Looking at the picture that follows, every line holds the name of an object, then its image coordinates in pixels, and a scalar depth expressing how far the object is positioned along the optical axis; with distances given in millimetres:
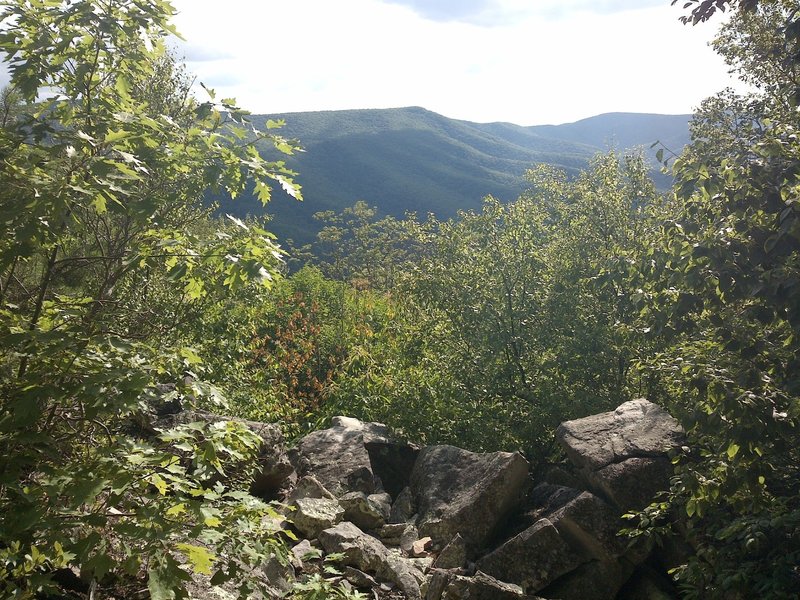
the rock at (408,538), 9392
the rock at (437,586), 7617
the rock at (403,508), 10461
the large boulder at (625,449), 8617
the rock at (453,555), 8883
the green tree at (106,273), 3738
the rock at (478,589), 7418
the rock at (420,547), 9227
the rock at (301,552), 7664
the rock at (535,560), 8203
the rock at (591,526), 8219
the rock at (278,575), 6832
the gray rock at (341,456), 11141
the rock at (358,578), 7848
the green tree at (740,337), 5676
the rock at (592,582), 8078
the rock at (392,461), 12047
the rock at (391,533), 9688
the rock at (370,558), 8086
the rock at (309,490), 9820
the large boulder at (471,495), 9477
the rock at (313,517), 8789
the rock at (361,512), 9773
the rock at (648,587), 8055
